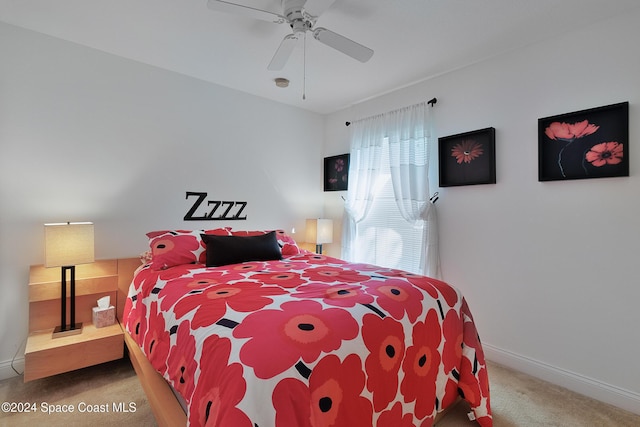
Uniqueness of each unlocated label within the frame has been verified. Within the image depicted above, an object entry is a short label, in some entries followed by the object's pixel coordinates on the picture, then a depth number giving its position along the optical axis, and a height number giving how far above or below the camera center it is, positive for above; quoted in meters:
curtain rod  2.95 +1.14
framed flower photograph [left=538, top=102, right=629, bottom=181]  1.97 +0.51
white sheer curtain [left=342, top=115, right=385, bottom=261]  3.47 +0.54
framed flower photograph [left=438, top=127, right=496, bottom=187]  2.57 +0.53
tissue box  2.35 -0.80
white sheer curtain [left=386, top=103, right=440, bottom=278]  2.93 +0.47
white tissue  2.38 -0.70
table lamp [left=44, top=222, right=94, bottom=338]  2.10 -0.27
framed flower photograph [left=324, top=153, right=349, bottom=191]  3.91 +0.58
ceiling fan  1.65 +1.15
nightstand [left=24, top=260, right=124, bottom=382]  1.99 -0.88
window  3.15 -0.21
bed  1.04 -0.57
